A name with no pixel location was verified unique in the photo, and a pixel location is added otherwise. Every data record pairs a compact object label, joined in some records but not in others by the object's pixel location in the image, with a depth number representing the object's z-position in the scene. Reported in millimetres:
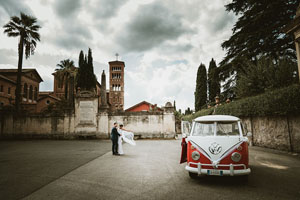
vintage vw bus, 4824
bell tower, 62375
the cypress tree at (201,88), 33812
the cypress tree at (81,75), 38188
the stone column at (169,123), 18172
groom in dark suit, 10047
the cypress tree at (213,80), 18855
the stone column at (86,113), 18422
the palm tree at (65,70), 38906
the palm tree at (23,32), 23016
